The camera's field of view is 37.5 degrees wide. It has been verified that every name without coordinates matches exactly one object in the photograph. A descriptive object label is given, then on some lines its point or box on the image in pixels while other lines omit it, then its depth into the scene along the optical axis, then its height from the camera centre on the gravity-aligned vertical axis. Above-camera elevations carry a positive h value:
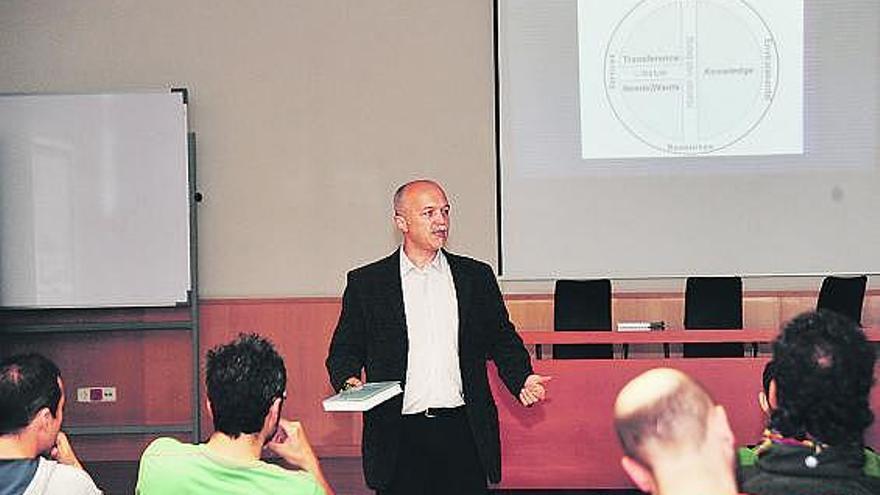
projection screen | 7.33 +0.44
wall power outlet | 7.92 -1.05
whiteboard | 7.60 +0.12
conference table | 6.39 -0.99
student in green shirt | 2.69 -0.48
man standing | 4.57 -0.50
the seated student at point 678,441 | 1.95 -0.34
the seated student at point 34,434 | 2.87 -0.49
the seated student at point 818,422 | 2.41 -0.39
